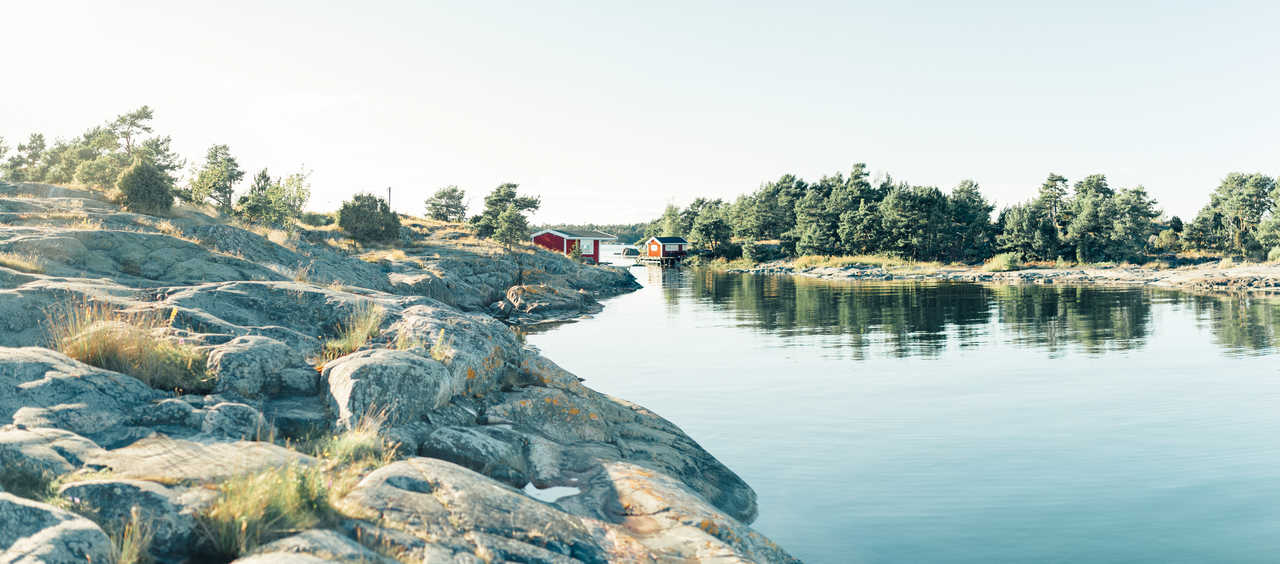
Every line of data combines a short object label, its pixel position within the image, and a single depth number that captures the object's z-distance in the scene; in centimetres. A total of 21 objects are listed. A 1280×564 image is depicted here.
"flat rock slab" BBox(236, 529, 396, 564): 520
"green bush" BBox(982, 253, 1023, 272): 8168
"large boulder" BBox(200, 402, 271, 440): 774
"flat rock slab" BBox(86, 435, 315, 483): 628
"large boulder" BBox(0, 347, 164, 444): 703
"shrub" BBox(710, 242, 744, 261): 11806
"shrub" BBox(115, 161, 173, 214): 2702
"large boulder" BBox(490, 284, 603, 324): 4134
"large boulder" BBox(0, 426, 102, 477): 584
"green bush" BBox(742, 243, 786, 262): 11025
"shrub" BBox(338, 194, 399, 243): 5325
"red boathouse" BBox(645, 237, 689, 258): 12488
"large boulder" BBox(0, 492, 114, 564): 457
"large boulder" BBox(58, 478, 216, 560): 544
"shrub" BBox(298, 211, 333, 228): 6182
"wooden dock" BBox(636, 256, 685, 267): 12238
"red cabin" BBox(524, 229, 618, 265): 9700
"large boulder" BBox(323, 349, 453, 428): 886
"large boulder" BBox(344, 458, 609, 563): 632
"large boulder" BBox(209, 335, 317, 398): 893
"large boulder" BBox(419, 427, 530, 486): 870
